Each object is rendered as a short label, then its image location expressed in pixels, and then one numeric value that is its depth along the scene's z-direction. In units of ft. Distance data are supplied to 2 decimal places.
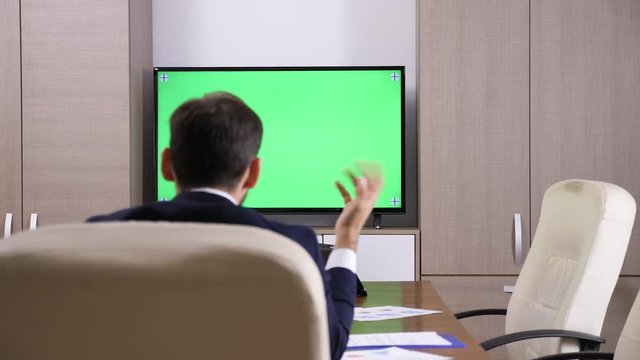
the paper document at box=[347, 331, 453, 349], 16.55
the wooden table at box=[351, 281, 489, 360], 15.85
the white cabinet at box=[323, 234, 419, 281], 25.06
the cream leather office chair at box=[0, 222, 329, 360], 7.43
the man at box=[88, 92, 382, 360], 11.11
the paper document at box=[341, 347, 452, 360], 15.07
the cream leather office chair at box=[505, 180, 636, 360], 19.15
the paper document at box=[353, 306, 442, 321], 18.96
